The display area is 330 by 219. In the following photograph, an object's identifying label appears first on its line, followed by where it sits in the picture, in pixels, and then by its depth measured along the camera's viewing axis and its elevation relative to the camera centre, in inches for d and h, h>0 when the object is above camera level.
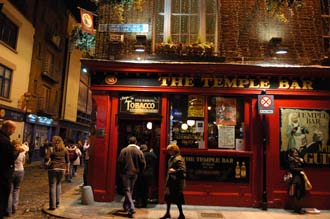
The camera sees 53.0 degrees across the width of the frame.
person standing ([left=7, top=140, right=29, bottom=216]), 318.3 -27.2
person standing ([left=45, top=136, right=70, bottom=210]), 348.2 -15.6
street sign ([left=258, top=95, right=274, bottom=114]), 388.8 +62.8
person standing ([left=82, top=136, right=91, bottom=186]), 436.0 -26.4
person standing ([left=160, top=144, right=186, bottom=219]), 319.6 -26.4
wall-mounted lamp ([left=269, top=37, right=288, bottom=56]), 412.8 +138.2
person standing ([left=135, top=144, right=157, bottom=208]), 376.8 -32.3
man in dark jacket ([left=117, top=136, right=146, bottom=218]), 343.6 -13.8
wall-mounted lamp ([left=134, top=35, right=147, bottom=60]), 420.0 +134.5
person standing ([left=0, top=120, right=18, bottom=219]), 187.8 -10.9
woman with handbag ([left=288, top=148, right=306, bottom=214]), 374.6 -26.7
